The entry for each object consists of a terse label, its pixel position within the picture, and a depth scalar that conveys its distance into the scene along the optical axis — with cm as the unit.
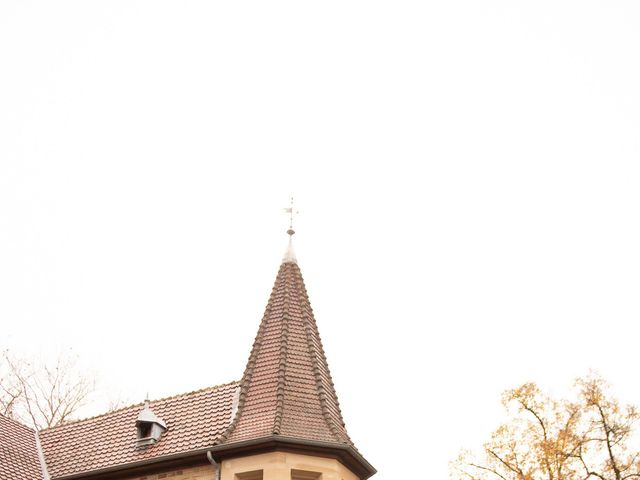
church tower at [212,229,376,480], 1691
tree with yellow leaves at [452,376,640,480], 2236
